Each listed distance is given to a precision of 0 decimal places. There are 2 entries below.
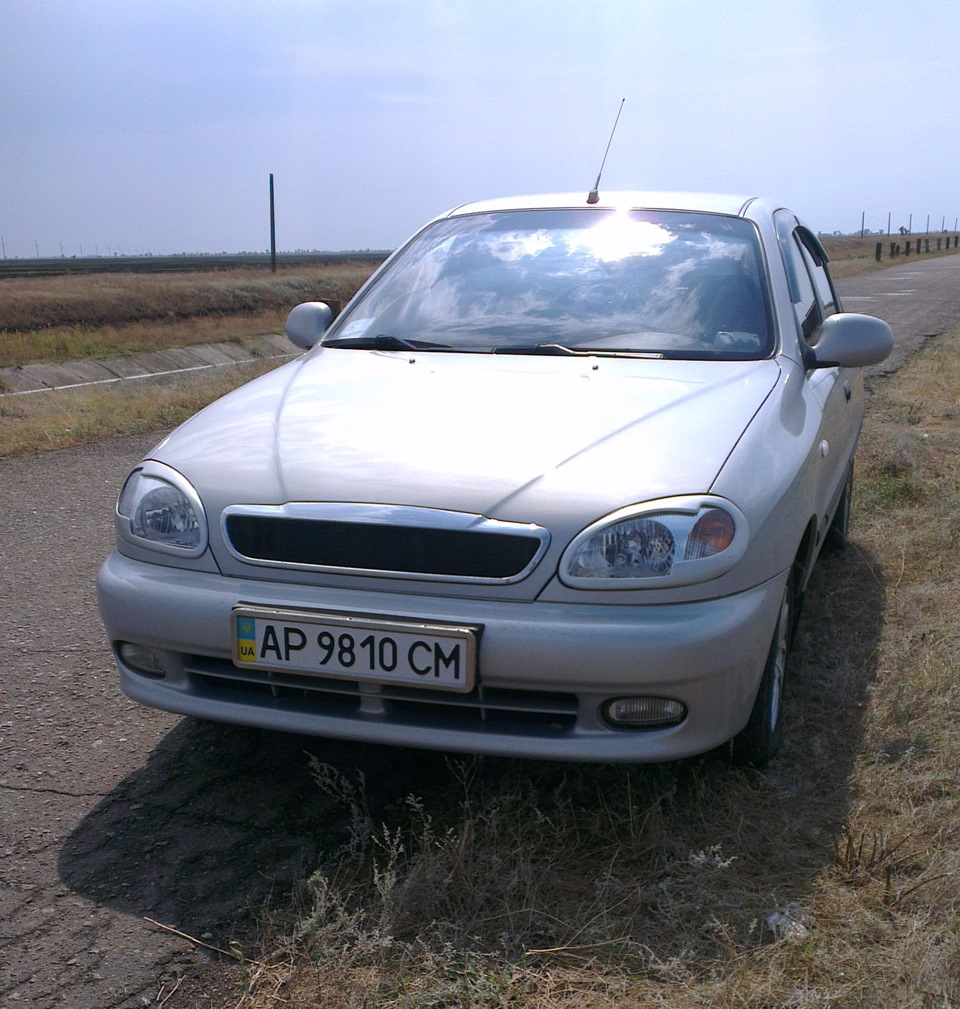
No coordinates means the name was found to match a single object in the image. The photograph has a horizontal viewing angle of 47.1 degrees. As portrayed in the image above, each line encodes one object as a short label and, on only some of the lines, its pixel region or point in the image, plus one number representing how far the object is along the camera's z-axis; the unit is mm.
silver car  2385
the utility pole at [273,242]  48359
